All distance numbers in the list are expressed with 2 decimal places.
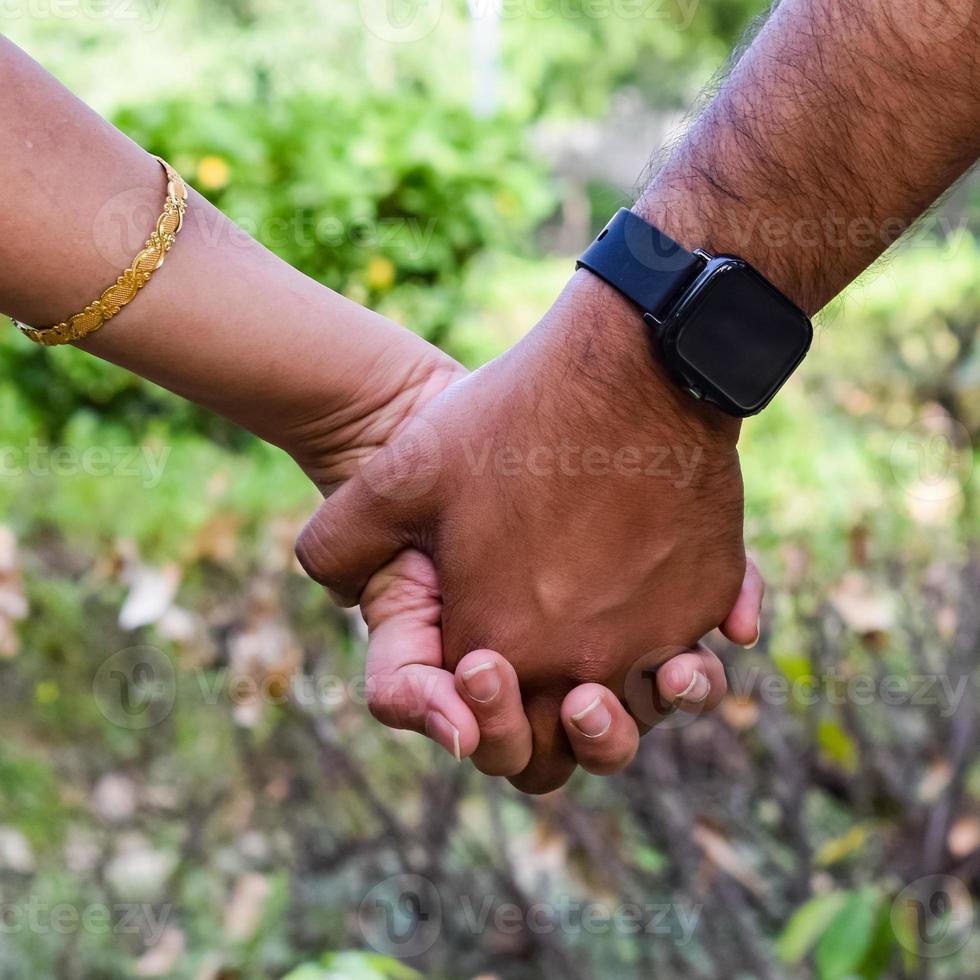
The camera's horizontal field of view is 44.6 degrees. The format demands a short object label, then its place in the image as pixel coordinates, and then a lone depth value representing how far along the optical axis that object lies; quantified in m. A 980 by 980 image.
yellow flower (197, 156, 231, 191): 3.33
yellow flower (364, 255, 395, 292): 3.58
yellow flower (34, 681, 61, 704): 2.24
